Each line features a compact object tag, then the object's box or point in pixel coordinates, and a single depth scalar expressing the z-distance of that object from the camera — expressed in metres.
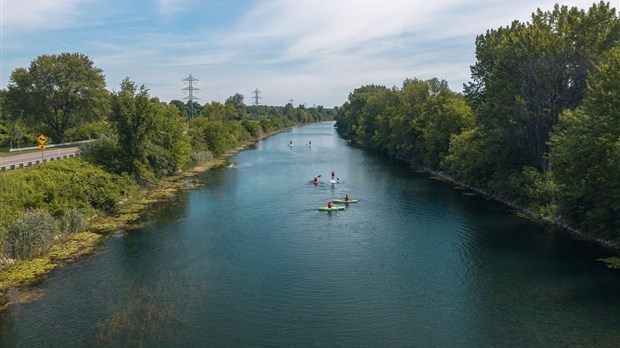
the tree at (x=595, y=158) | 29.97
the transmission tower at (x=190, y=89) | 136.12
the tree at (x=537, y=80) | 41.41
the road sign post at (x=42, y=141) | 42.08
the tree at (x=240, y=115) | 162.02
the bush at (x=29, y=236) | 28.58
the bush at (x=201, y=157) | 76.94
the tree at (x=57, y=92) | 66.19
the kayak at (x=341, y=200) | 48.28
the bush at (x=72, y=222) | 34.34
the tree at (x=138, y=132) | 50.92
